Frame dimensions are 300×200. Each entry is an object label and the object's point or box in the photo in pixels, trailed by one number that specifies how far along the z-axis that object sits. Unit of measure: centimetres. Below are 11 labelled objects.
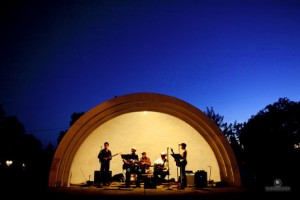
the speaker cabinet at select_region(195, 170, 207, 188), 971
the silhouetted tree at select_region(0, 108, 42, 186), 3481
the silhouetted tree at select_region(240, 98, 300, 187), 1507
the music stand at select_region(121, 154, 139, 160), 958
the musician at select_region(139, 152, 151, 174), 1076
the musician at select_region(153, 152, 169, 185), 1063
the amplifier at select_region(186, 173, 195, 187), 1041
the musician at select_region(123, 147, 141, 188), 1000
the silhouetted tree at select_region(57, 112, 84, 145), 3814
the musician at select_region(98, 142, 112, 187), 1013
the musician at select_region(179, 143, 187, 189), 895
